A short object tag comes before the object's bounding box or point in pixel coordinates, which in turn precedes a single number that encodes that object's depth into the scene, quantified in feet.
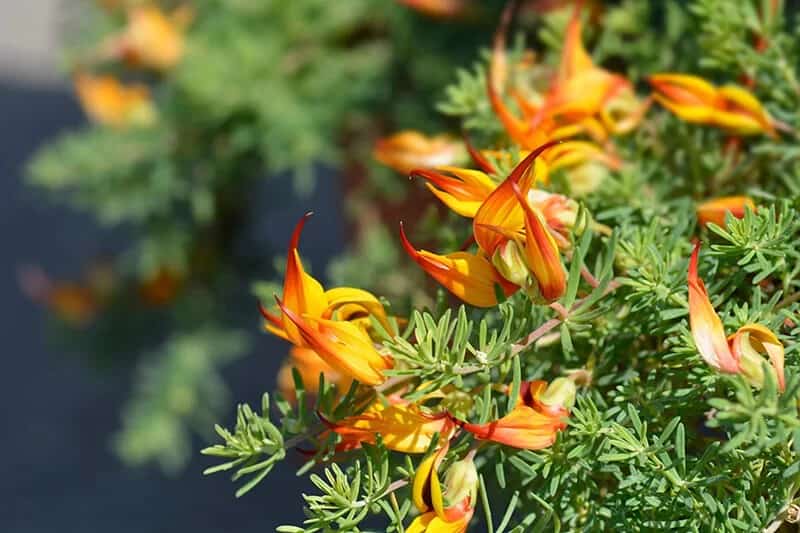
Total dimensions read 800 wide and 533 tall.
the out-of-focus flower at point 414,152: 1.95
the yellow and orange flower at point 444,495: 1.64
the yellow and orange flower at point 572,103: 1.84
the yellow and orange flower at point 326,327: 1.64
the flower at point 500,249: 1.64
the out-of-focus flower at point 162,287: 3.19
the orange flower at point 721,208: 1.79
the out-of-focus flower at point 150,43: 2.81
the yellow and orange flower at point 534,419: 1.65
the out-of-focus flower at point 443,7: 2.22
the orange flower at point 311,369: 1.79
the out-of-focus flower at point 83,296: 3.35
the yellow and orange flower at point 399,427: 1.68
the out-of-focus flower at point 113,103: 2.94
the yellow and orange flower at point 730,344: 1.61
